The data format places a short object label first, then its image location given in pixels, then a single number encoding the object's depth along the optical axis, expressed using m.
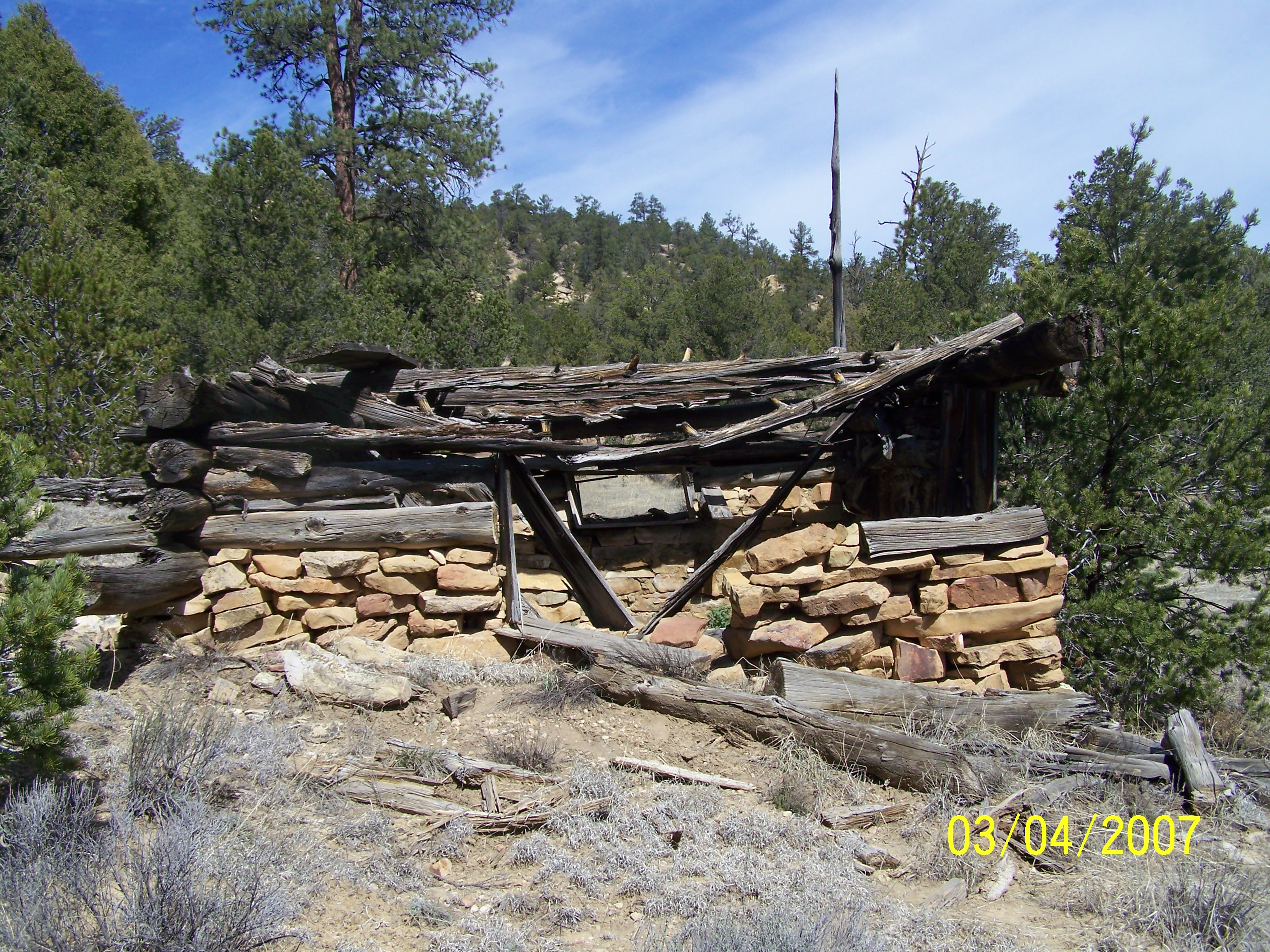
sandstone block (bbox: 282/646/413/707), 5.28
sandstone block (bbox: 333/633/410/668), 6.00
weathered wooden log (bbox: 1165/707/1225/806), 4.57
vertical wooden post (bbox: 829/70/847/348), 10.48
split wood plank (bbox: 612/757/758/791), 4.66
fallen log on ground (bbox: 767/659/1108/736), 5.11
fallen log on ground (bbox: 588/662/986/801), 4.63
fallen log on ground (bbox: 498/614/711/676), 5.78
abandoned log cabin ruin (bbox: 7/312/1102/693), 6.07
